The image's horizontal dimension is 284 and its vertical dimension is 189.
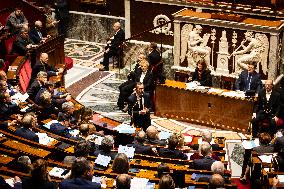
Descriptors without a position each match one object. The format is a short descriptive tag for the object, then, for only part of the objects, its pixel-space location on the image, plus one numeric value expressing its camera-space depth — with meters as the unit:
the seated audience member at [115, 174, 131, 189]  11.01
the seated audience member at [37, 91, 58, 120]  16.42
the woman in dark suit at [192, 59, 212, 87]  20.03
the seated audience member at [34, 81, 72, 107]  18.07
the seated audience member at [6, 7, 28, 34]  23.65
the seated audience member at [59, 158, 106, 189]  11.15
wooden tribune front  19.12
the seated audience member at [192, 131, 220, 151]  14.34
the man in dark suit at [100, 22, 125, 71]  24.92
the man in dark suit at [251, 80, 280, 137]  18.02
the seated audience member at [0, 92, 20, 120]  16.20
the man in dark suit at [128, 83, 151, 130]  18.45
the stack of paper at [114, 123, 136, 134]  16.01
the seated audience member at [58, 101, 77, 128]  16.18
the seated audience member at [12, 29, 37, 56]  21.96
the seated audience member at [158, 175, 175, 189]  10.93
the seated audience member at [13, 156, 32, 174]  12.31
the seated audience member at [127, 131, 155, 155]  14.37
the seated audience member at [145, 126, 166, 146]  14.77
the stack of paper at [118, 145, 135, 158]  13.89
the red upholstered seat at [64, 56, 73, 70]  25.34
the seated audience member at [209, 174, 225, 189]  11.22
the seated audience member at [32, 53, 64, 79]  20.33
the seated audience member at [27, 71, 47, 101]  18.27
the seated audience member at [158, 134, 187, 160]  13.94
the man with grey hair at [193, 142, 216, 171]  13.27
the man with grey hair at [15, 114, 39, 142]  14.48
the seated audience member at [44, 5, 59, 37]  26.87
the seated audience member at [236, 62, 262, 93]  19.22
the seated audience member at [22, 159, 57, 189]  11.12
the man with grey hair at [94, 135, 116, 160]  13.47
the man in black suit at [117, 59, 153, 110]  20.35
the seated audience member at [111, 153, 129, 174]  12.13
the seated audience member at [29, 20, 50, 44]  23.18
